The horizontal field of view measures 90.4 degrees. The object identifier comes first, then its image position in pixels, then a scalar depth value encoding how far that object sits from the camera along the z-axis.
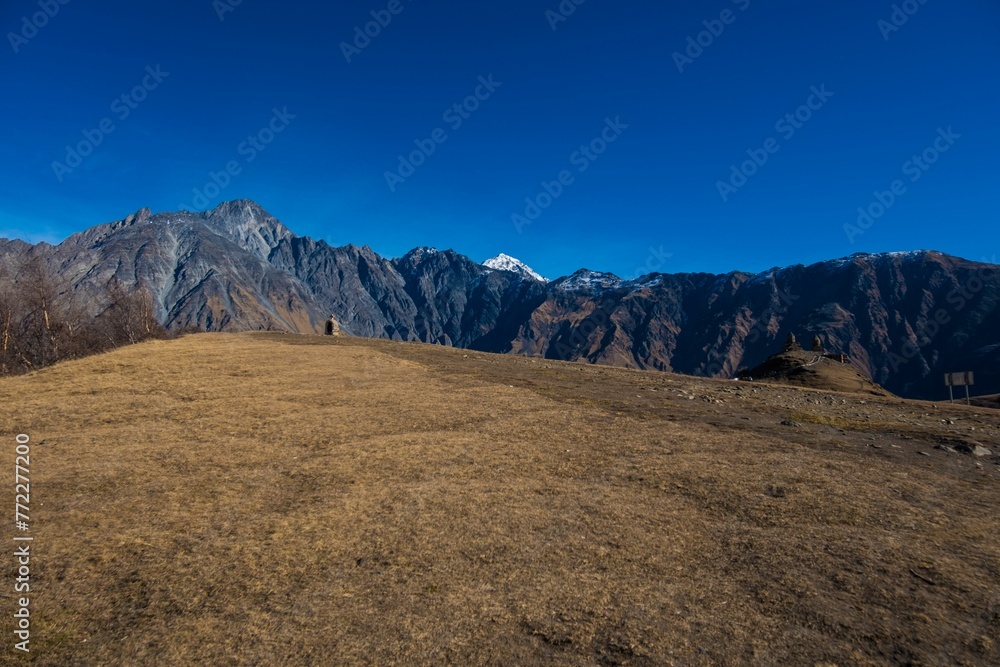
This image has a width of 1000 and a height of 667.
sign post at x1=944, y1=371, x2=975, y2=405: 36.94
